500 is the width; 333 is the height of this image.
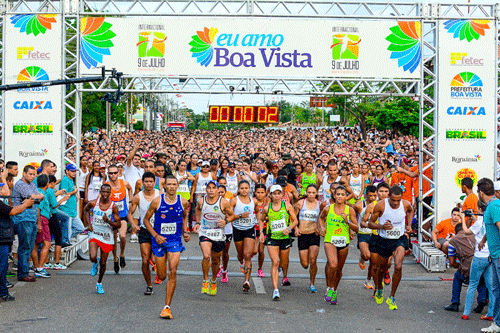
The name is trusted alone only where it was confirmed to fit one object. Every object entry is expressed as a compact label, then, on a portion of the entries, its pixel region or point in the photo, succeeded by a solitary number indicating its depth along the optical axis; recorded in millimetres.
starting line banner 13953
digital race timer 18750
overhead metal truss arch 13609
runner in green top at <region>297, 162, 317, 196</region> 16125
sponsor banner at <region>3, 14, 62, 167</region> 13742
